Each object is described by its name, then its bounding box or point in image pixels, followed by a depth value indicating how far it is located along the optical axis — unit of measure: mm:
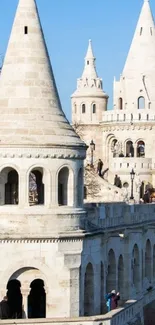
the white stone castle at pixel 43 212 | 28156
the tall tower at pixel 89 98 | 74062
